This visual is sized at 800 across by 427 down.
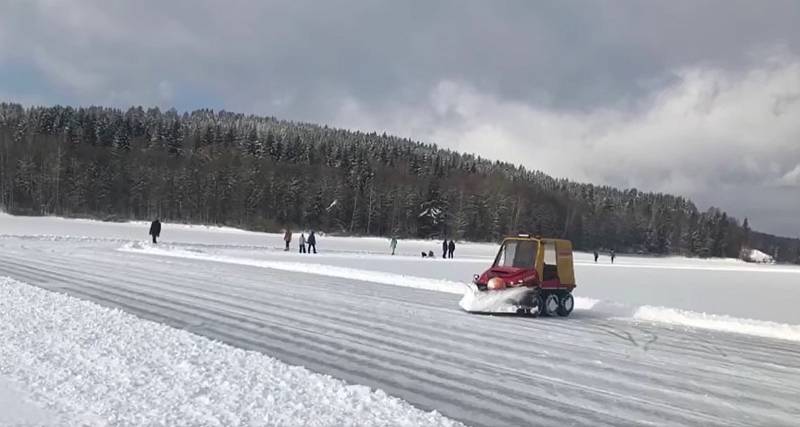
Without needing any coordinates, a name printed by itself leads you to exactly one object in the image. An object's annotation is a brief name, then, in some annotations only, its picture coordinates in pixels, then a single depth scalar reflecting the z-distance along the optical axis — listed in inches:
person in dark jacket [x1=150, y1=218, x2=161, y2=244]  1728.6
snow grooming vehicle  627.2
